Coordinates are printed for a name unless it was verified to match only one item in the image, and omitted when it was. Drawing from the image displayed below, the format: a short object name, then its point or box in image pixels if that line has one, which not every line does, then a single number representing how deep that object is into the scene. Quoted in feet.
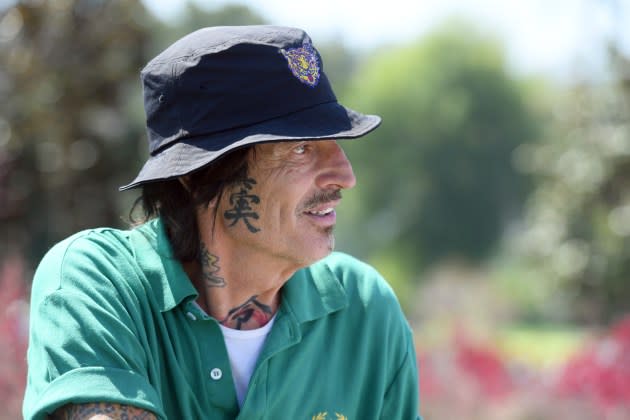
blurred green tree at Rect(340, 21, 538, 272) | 164.45
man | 11.65
